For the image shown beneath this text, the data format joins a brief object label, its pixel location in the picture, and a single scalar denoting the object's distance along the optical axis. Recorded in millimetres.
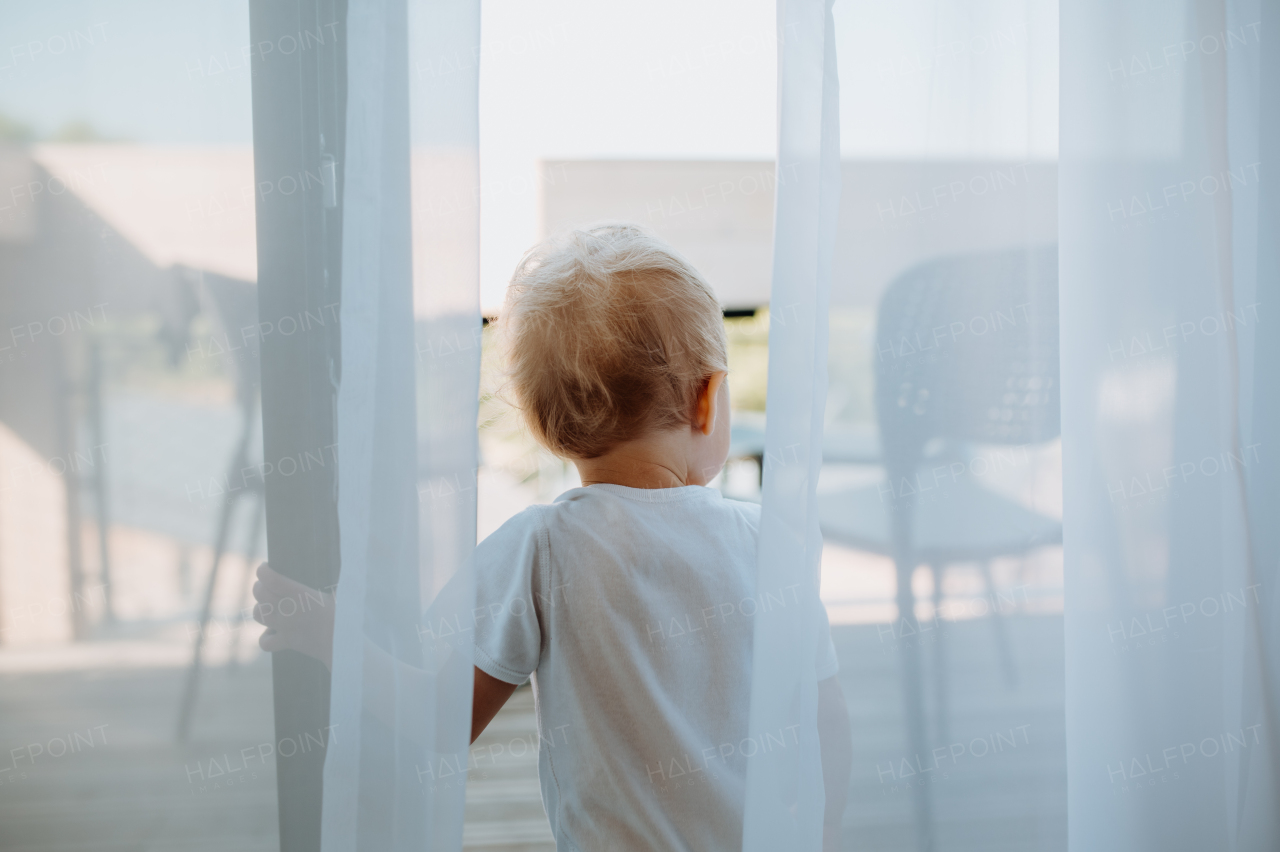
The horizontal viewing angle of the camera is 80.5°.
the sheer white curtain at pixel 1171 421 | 767
